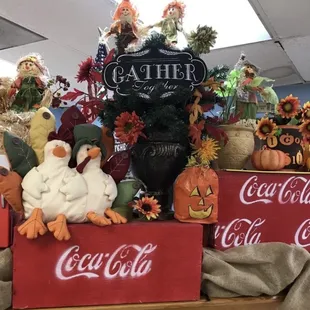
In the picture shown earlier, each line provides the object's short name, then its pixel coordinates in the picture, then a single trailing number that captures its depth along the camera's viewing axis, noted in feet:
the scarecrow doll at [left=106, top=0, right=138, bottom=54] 2.91
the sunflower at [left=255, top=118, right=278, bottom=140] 2.96
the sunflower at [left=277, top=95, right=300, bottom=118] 3.01
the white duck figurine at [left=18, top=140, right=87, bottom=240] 2.26
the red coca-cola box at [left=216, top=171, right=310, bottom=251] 2.77
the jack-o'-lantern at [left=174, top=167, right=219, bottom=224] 2.52
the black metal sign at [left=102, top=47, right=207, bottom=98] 2.64
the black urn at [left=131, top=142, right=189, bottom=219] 2.70
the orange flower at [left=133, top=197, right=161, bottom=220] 2.51
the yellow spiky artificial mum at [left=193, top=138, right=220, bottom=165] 2.57
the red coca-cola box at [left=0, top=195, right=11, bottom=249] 2.44
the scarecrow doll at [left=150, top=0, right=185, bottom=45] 2.98
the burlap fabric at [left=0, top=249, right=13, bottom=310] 2.24
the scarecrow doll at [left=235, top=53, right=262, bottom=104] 3.15
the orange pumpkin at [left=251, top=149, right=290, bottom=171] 2.93
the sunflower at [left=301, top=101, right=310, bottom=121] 3.03
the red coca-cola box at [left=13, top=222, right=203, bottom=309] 2.30
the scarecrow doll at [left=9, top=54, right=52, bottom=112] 3.30
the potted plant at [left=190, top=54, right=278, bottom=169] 2.75
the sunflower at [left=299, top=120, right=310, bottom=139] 2.99
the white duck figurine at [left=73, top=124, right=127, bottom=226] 2.39
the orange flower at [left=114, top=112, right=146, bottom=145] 2.55
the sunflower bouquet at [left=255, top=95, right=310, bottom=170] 2.98
